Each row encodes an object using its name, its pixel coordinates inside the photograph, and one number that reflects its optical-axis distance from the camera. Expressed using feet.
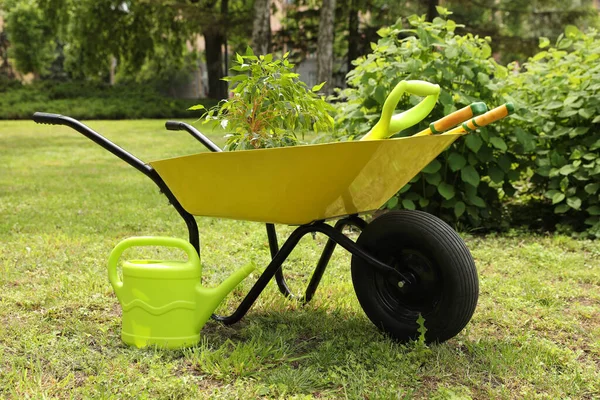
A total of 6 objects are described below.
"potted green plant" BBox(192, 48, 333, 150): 7.30
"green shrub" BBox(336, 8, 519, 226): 12.77
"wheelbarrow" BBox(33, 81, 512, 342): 5.91
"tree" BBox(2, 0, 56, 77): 89.10
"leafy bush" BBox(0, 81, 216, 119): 52.65
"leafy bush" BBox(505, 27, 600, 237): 13.10
